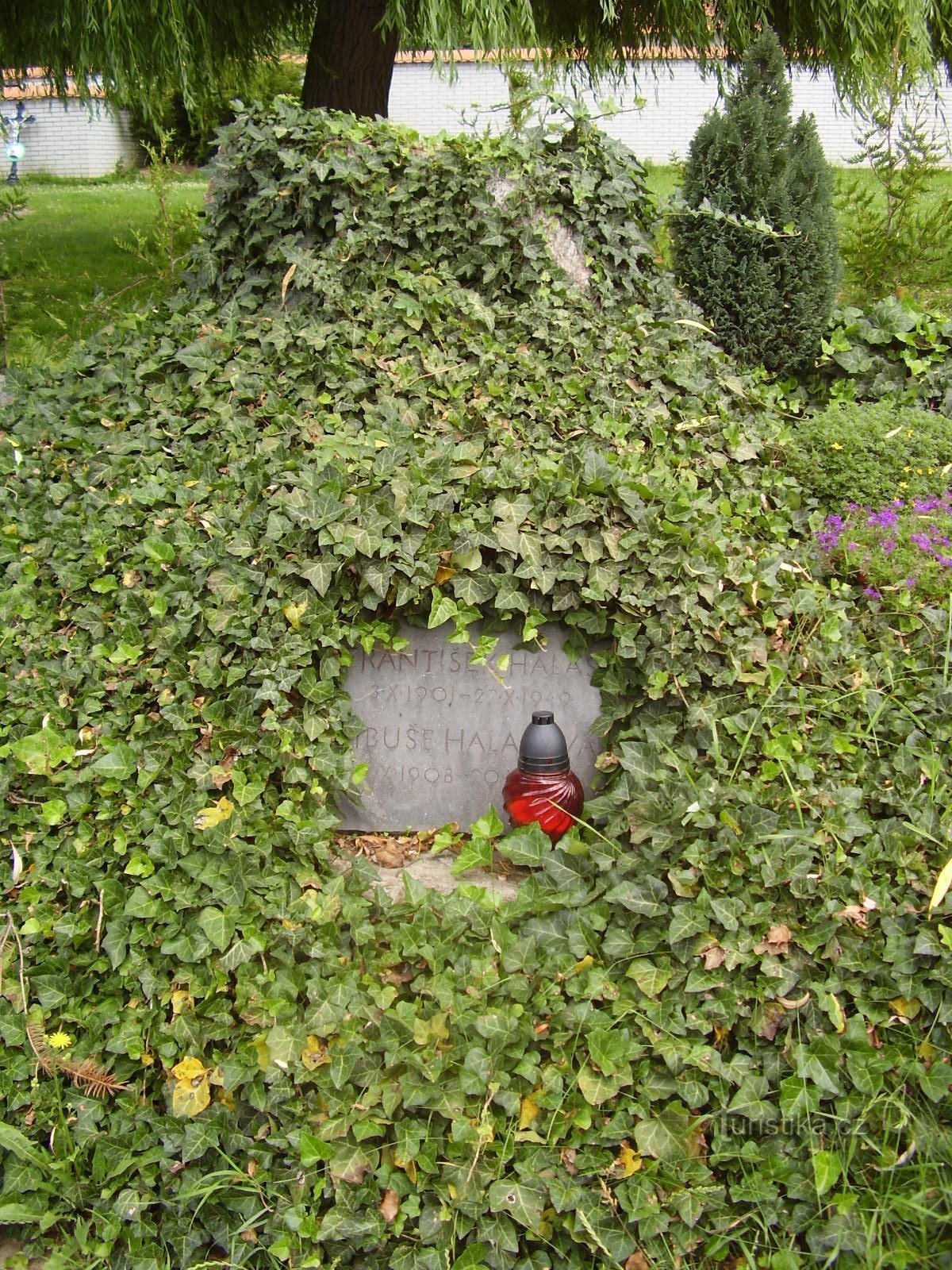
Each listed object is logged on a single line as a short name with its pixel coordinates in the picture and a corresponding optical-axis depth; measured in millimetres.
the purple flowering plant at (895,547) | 3238
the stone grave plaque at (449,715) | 3203
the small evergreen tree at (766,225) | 4477
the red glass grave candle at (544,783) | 2918
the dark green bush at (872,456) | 3717
